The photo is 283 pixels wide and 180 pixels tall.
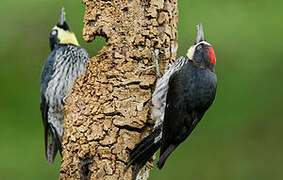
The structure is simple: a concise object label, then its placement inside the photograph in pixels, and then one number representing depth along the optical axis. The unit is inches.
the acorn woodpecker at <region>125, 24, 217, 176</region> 386.9
